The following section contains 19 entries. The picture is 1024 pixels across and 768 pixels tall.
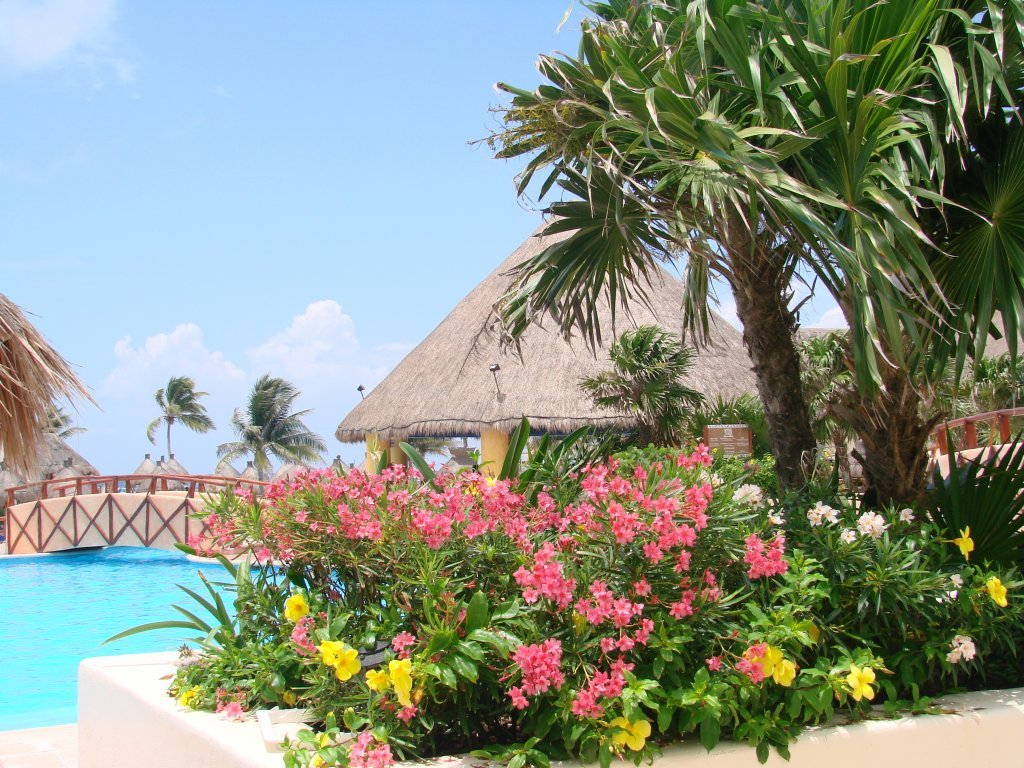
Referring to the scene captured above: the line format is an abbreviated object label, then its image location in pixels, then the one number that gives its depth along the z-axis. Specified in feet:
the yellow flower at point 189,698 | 10.77
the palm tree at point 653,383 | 46.26
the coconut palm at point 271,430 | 135.13
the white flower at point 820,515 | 11.45
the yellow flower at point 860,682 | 9.69
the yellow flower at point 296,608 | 10.25
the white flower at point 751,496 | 10.95
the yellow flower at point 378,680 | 8.74
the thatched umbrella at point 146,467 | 107.04
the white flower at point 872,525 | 11.19
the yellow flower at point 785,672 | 9.36
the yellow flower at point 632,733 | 8.61
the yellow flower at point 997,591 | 11.07
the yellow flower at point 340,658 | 9.09
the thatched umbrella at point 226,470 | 112.06
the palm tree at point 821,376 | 43.27
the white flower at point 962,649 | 10.61
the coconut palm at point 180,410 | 144.15
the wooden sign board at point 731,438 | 31.35
